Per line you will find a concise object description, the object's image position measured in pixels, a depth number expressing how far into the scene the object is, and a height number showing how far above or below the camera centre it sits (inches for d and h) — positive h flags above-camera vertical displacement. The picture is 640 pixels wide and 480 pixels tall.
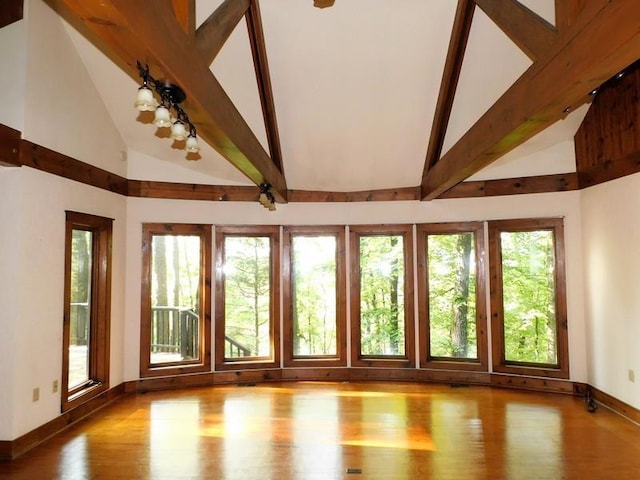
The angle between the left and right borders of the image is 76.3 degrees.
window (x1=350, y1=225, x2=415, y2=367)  229.0 -10.2
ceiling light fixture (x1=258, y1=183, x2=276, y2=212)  185.5 +37.5
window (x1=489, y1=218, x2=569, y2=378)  201.8 -13.5
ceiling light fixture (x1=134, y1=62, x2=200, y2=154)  84.8 +39.4
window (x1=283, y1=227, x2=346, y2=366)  231.1 -9.3
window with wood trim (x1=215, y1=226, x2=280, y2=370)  224.8 -9.9
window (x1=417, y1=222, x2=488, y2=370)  216.5 -12.7
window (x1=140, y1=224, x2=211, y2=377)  211.8 -10.6
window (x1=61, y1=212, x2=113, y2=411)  163.2 -13.4
